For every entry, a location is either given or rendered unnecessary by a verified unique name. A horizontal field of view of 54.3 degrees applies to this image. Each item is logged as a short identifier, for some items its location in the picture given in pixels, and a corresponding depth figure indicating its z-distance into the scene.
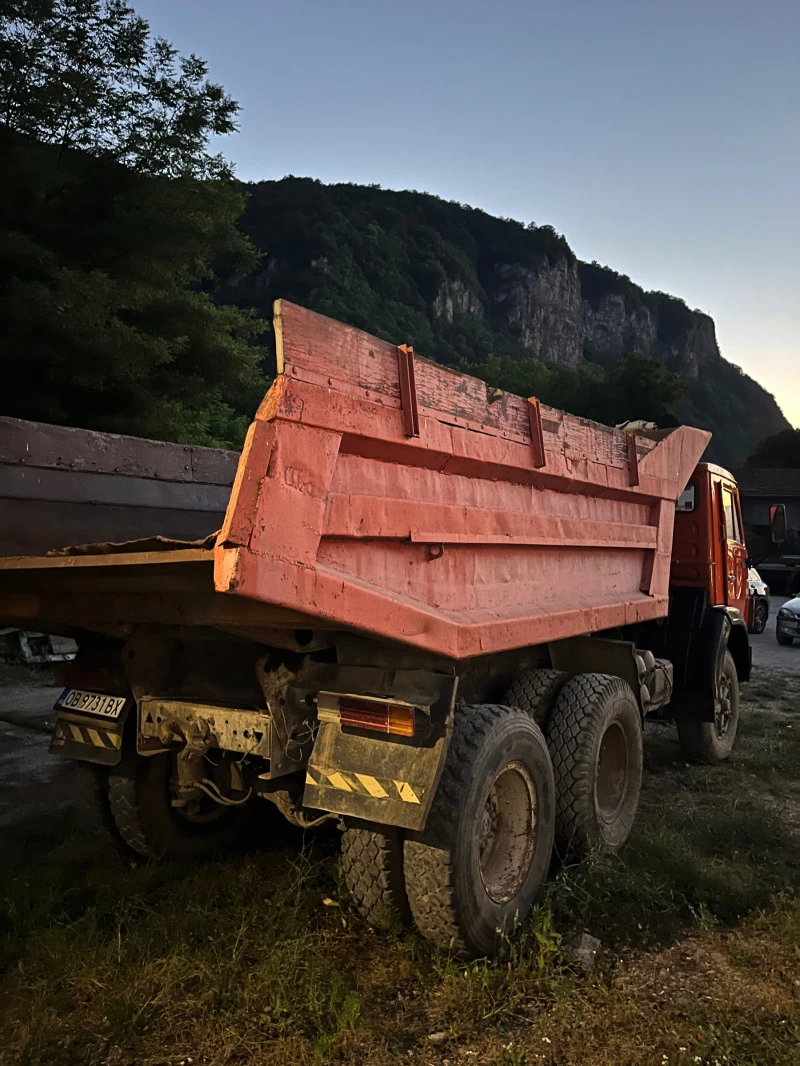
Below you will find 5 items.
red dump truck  2.49
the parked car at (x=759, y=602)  14.07
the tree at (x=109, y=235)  11.03
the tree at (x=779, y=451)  62.16
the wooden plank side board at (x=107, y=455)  3.38
